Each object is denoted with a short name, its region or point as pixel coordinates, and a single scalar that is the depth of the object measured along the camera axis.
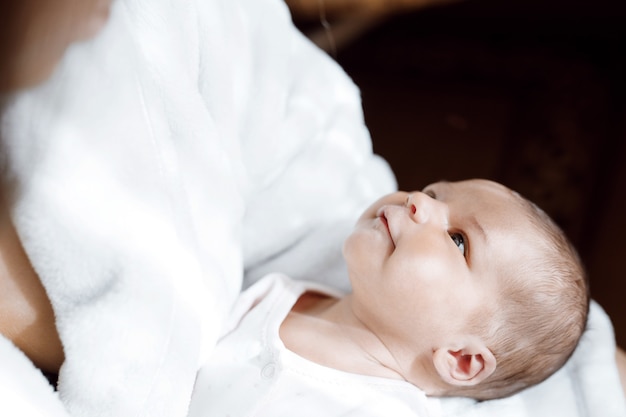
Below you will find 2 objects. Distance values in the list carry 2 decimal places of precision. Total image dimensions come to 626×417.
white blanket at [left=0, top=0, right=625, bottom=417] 0.50
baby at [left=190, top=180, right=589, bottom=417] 0.71
